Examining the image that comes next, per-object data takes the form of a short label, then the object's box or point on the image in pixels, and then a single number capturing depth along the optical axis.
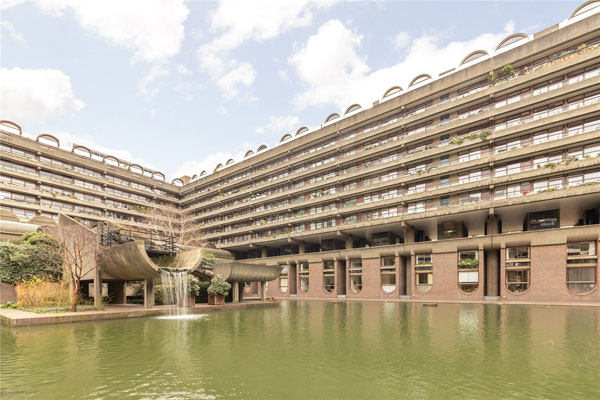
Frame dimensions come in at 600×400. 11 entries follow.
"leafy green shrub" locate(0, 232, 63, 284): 28.73
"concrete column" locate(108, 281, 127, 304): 32.91
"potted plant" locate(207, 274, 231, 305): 31.62
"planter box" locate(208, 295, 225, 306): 32.00
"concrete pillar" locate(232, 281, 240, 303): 35.09
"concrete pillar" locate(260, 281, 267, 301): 40.22
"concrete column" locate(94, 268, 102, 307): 25.64
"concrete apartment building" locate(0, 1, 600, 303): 35.41
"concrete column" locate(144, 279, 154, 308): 27.05
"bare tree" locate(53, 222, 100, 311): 25.22
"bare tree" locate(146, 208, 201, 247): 71.44
